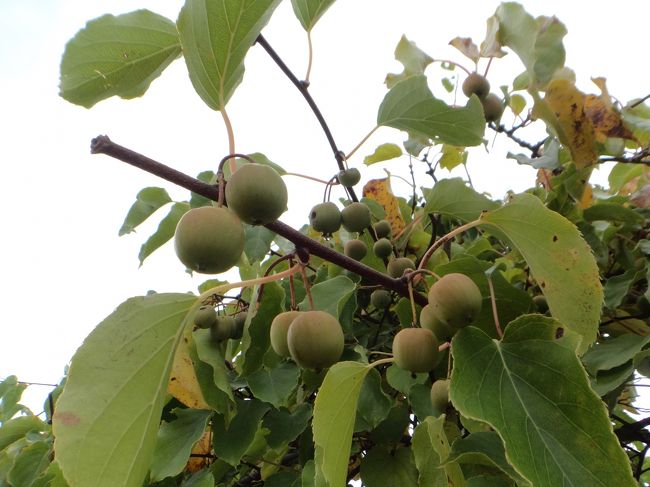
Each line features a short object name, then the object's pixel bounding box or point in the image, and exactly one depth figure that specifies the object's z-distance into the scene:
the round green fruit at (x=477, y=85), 0.38
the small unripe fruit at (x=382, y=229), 0.37
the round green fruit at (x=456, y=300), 0.22
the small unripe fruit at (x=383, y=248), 0.36
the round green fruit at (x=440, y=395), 0.25
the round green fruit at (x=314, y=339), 0.23
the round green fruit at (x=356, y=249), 0.35
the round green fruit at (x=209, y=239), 0.19
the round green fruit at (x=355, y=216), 0.34
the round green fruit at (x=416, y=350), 0.24
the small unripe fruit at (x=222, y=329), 0.31
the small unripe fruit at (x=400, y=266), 0.33
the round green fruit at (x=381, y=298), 0.35
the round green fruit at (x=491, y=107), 0.38
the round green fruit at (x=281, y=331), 0.25
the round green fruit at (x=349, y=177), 0.36
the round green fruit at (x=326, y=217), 0.34
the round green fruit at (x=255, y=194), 0.20
